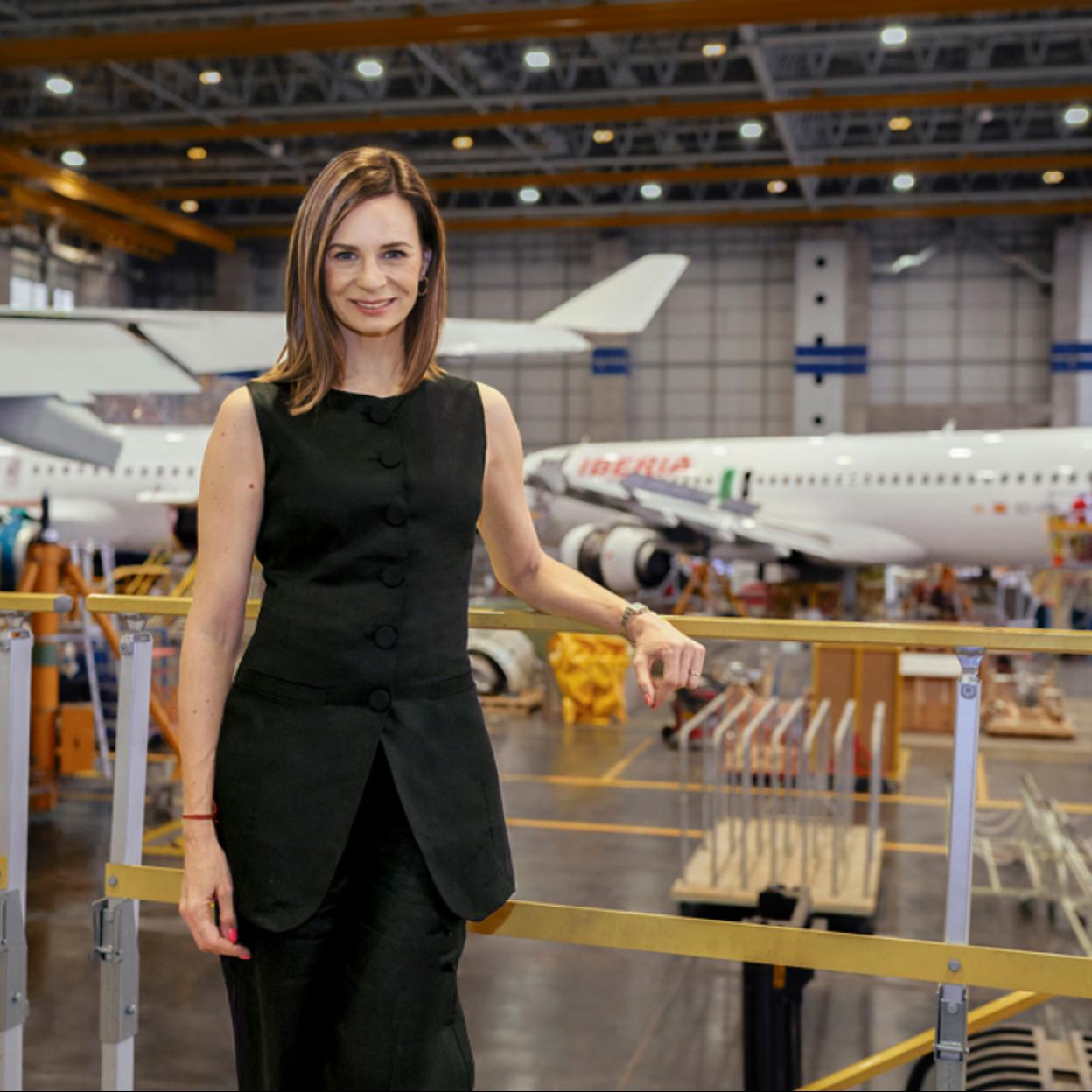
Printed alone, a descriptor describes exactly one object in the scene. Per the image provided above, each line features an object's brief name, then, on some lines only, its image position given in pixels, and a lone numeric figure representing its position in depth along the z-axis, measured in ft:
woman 6.90
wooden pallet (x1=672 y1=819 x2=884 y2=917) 23.52
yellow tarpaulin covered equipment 46.83
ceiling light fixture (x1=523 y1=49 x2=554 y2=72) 76.43
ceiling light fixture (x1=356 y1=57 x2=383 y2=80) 78.64
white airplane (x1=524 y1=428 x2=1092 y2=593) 65.51
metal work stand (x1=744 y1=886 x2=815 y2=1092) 15.25
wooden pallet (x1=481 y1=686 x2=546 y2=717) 48.85
